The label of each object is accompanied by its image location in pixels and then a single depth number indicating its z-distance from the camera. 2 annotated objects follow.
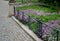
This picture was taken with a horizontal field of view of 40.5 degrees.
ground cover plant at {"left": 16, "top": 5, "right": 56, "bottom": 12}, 6.16
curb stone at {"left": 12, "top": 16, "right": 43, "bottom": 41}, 3.38
